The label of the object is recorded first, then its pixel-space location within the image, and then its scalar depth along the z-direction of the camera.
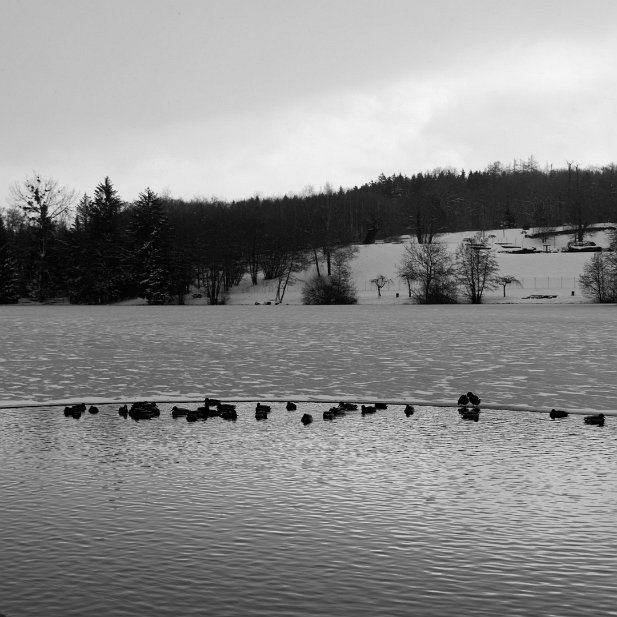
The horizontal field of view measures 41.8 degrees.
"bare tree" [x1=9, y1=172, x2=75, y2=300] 105.12
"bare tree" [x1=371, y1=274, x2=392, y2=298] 109.75
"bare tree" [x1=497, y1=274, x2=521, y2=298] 106.69
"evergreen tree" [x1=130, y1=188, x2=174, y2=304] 102.56
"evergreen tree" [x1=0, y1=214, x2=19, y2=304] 104.94
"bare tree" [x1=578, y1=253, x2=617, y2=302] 93.00
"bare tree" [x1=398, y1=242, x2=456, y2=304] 100.25
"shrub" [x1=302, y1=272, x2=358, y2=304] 99.44
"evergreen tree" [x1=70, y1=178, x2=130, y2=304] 104.44
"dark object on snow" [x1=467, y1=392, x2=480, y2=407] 17.62
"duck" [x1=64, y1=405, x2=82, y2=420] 16.45
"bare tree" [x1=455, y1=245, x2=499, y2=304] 101.56
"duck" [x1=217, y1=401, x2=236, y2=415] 16.66
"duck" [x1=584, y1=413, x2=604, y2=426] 15.36
